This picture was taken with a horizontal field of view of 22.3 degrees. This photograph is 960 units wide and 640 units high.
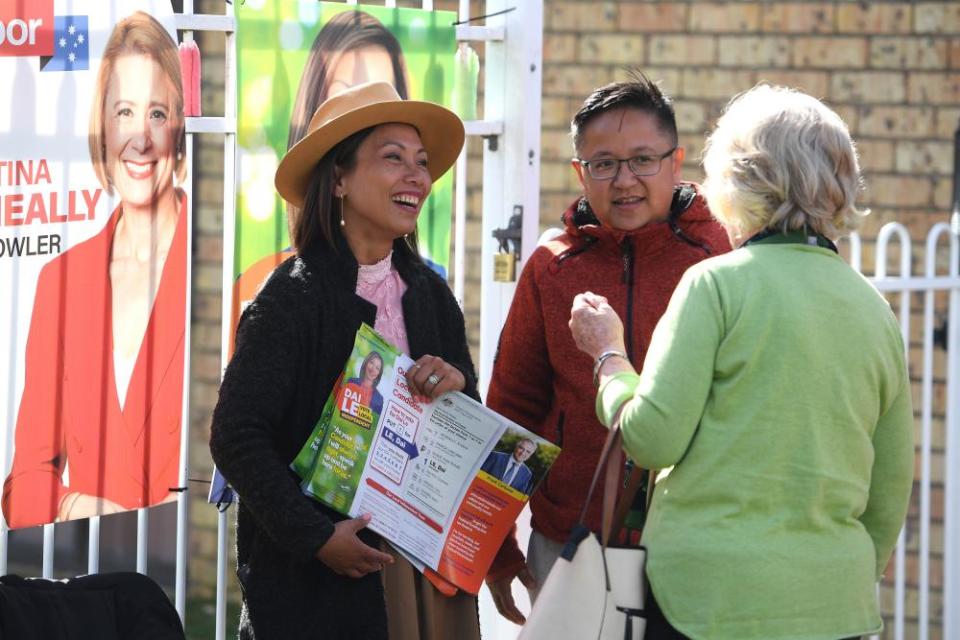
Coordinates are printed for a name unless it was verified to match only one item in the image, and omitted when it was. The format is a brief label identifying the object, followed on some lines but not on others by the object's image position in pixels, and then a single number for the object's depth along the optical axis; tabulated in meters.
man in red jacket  5.38
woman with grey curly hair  4.26
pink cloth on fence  6.00
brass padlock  6.99
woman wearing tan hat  4.81
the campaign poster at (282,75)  6.13
